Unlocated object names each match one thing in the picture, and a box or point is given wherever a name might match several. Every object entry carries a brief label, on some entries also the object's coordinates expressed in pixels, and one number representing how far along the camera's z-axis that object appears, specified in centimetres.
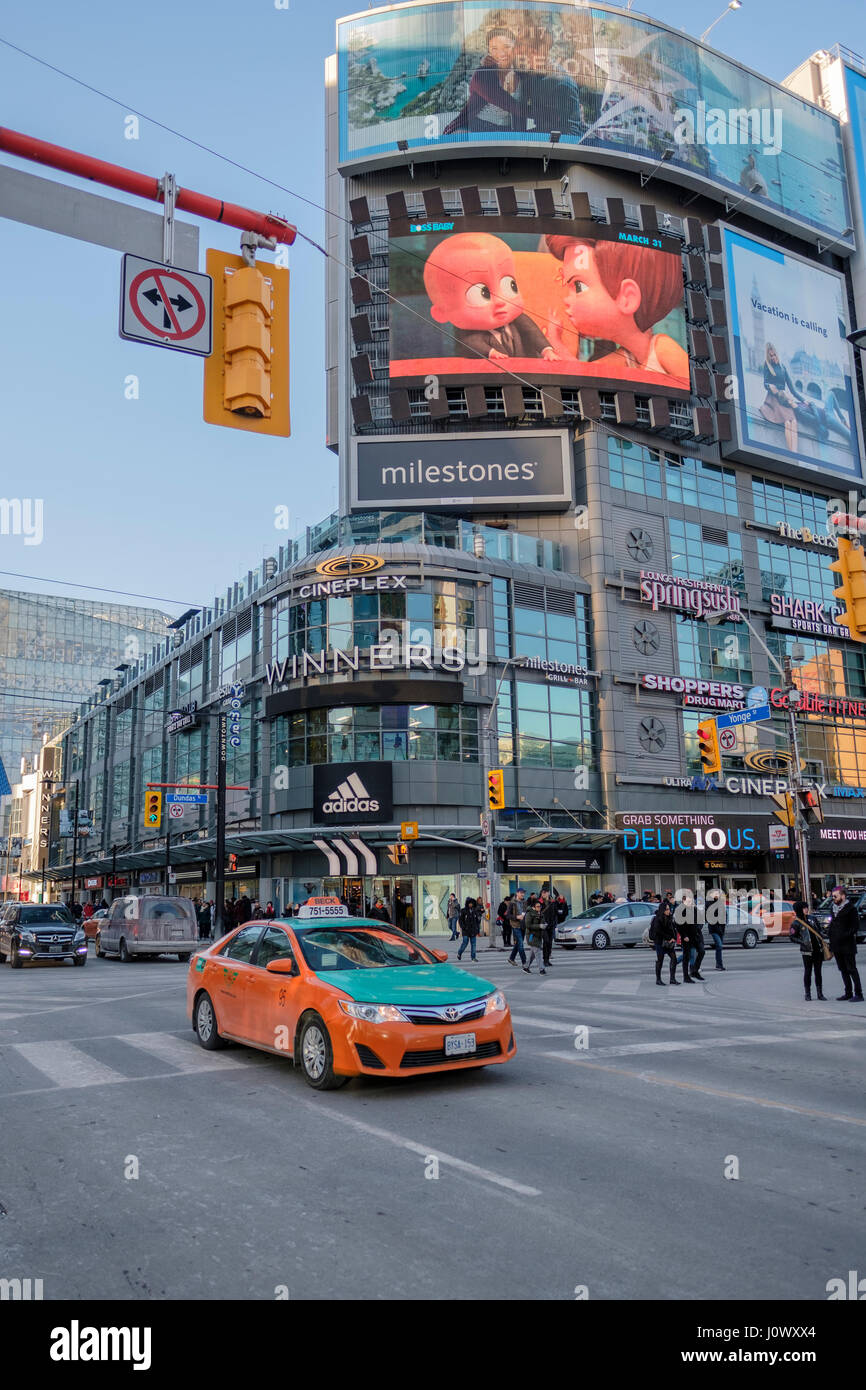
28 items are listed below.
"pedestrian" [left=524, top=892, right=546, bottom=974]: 2233
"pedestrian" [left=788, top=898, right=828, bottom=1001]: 1616
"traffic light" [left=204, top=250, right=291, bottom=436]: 758
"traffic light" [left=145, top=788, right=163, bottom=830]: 3938
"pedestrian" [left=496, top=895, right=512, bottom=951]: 3306
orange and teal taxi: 829
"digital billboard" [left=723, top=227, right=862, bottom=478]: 5922
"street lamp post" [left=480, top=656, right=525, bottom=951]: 3659
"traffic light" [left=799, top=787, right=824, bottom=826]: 2622
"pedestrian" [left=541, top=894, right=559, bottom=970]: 2253
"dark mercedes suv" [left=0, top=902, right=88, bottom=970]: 2652
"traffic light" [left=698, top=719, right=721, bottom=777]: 2795
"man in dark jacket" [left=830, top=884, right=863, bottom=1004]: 1541
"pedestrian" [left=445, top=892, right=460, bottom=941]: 3775
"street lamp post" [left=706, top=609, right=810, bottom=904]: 2600
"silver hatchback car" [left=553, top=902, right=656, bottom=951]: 3309
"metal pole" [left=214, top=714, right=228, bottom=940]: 3678
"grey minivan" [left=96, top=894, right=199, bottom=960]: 2948
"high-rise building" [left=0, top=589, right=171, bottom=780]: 12538
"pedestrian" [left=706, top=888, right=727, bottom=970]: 2317
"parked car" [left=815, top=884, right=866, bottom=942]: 3073
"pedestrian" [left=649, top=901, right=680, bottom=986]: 1909
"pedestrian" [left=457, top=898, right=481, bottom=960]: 2878
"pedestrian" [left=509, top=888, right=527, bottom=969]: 2348
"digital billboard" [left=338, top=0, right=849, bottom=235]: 5844
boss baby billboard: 5266
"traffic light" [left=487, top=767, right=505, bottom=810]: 3528
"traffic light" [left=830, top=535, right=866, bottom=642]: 1490
